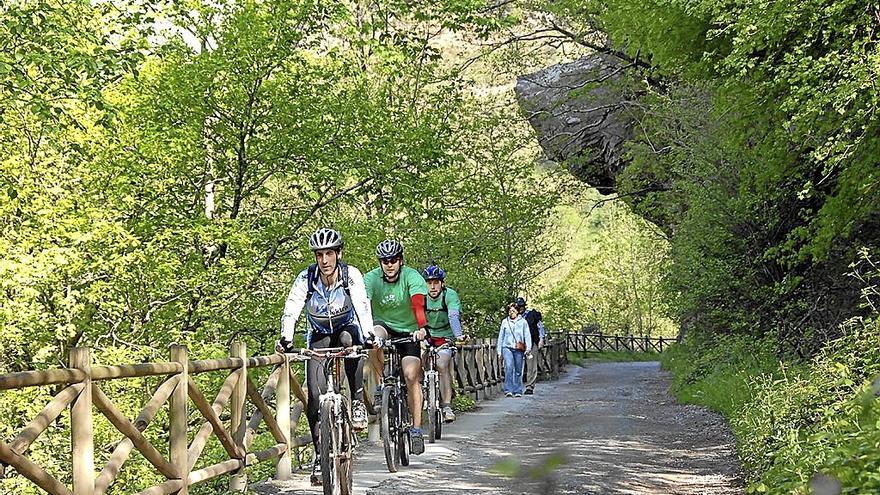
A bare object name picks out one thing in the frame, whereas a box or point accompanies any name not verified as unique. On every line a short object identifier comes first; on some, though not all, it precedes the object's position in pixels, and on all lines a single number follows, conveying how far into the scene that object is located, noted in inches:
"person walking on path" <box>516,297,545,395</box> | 1011.6
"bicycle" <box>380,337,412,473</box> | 406.3
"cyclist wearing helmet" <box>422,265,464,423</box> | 516.1
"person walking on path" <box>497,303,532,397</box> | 882.1
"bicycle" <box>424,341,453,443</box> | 499.8
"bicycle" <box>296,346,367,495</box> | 328.8
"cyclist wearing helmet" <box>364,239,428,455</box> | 428.5
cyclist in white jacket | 343.0
